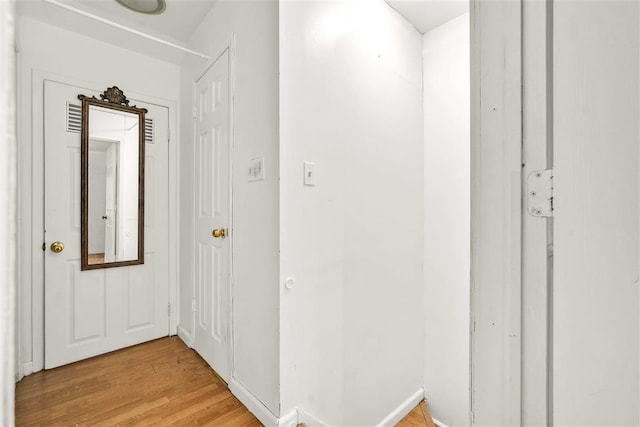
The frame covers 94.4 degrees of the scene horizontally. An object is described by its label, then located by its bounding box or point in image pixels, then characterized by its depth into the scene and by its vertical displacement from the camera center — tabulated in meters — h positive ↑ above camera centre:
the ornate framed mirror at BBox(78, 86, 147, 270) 2.22 +0.25
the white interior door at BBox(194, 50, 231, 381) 1.92 -0.01
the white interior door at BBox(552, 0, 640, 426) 0.44 +0.00
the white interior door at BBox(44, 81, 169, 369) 2.10 -0.48
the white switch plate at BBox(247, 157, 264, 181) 1.56 +0.24
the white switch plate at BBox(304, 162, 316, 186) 1.53 +0.21
